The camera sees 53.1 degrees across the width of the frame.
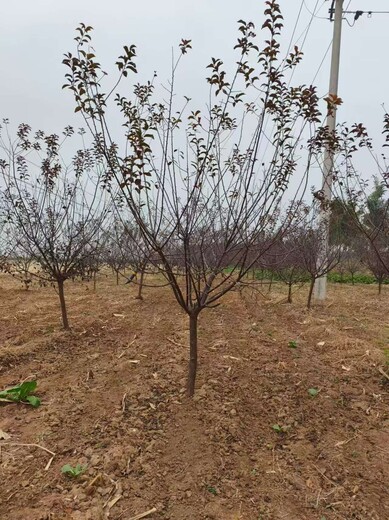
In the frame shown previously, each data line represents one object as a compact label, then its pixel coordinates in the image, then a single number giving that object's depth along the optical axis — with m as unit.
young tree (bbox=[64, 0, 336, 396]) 2.67
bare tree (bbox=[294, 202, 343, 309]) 8.39
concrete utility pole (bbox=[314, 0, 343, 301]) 9.14
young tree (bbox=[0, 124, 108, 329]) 5.32
